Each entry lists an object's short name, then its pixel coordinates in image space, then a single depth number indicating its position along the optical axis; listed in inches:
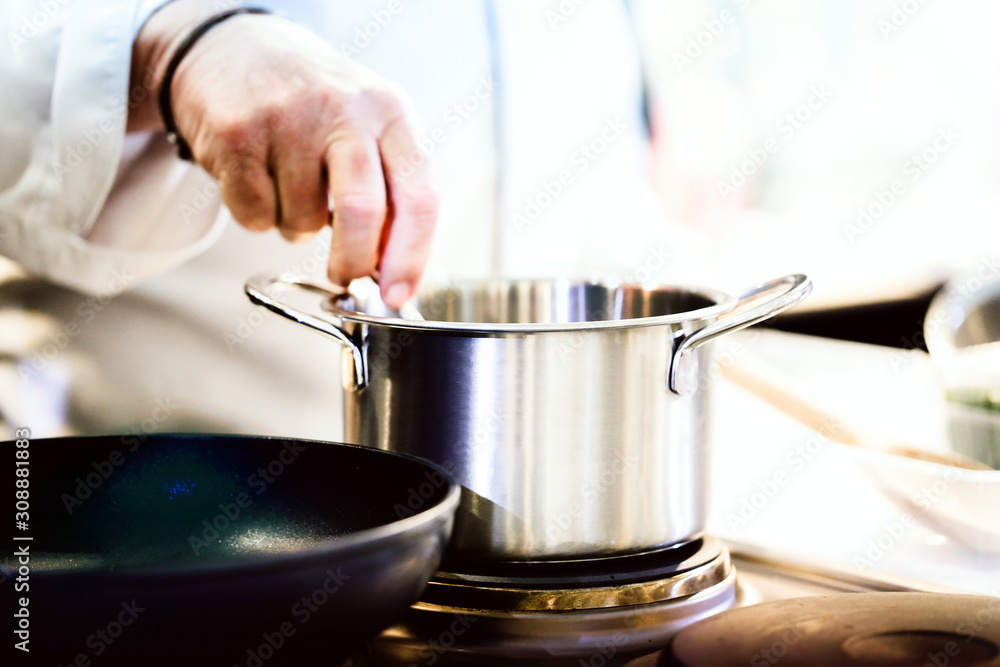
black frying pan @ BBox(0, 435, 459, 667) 36.5
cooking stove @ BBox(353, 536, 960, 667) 42.3
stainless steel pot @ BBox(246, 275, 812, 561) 42.6
